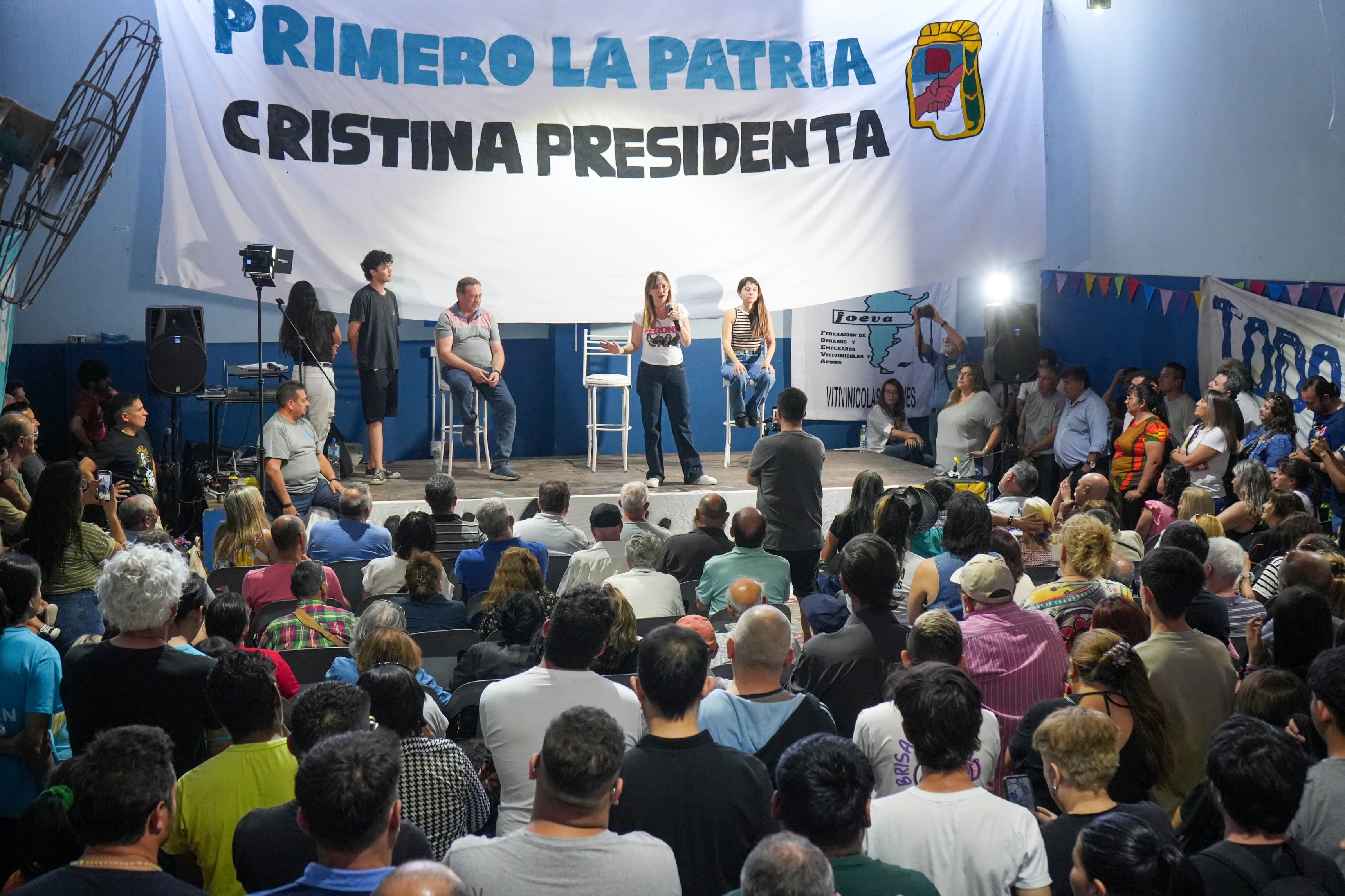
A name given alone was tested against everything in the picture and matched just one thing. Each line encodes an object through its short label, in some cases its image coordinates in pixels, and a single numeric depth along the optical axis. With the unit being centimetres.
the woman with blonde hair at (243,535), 559
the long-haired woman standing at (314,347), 828
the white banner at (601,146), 880
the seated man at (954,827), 248
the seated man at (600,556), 530
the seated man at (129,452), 715
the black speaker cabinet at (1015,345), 989
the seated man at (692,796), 260
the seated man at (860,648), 366
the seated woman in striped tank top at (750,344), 938
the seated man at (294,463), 722
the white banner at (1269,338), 752
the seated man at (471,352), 872
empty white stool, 930
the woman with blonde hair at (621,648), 376
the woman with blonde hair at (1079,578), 423
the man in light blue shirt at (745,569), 498
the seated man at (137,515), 563
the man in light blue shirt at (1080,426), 900
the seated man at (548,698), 307
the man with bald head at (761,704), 306
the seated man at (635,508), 587
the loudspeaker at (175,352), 816
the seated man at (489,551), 522
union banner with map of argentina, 1146
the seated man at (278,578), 484
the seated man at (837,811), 229
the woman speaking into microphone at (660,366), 859
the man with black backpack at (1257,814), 246
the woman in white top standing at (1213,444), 746
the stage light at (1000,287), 1075
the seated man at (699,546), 553
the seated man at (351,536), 581
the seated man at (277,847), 242
